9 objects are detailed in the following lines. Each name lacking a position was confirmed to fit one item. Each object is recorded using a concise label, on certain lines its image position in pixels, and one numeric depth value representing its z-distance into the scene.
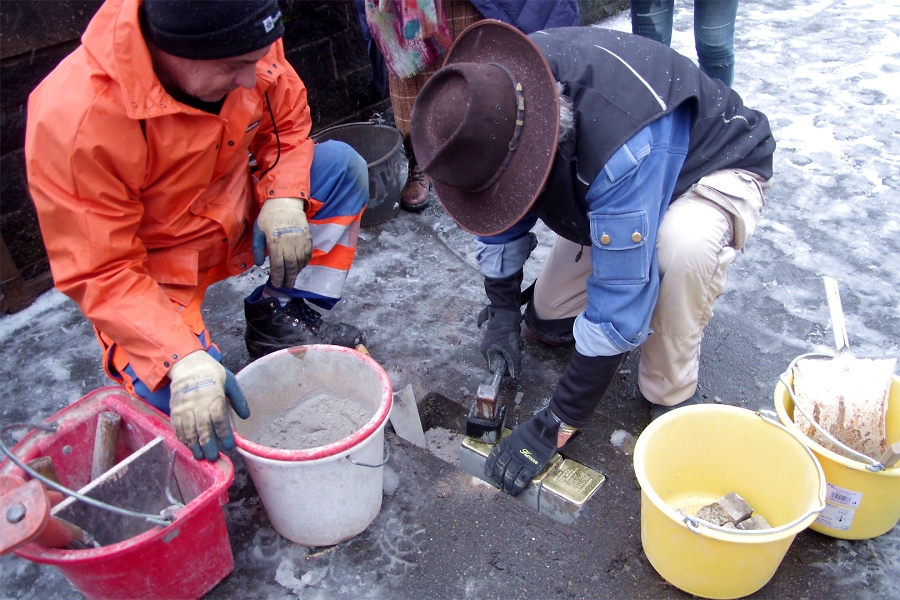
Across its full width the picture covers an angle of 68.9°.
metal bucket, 3.25
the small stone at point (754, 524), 1.78
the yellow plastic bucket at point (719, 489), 1.54
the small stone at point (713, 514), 1.81
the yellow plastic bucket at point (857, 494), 1.66
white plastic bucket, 1.69
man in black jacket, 1.61
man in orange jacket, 1.65
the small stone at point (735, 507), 1.81
